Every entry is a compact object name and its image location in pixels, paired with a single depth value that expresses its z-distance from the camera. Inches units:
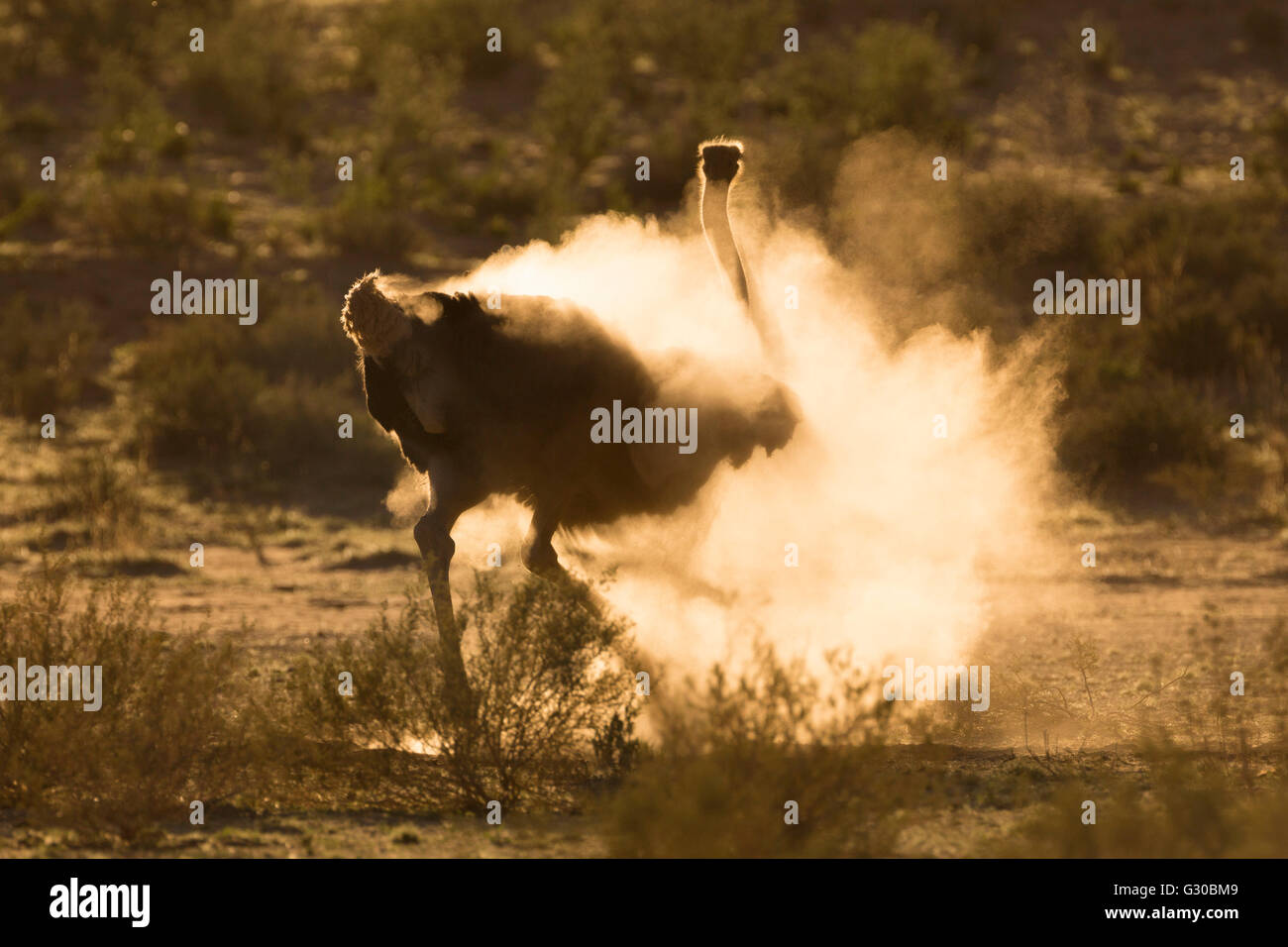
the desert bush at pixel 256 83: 1063.0
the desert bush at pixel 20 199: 872.3
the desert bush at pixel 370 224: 854.5
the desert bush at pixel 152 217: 855.7
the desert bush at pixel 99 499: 537.3
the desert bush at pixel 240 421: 636.7
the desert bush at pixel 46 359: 686.5
